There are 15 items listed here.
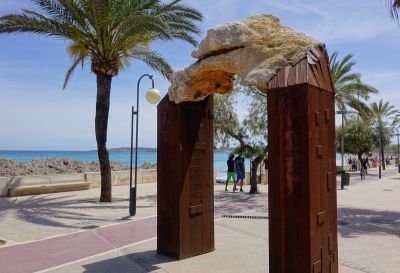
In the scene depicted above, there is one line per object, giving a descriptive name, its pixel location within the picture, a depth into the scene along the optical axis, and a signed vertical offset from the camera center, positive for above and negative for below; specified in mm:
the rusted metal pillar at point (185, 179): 6496 -273
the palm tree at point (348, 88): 21641 +4047
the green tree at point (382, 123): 42238 +4401
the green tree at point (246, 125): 16328 +1539
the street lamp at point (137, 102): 10516 +1598
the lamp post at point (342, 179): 19344 -735
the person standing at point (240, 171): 17795 -386
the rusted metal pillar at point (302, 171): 4180 -87
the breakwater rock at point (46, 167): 21234 -332
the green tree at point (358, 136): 41531 +2864
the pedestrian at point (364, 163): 27475 +62
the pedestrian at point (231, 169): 17719 -276
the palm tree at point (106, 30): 12414 +4240
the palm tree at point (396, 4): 10359 +4139
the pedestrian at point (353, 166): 37969 -205
